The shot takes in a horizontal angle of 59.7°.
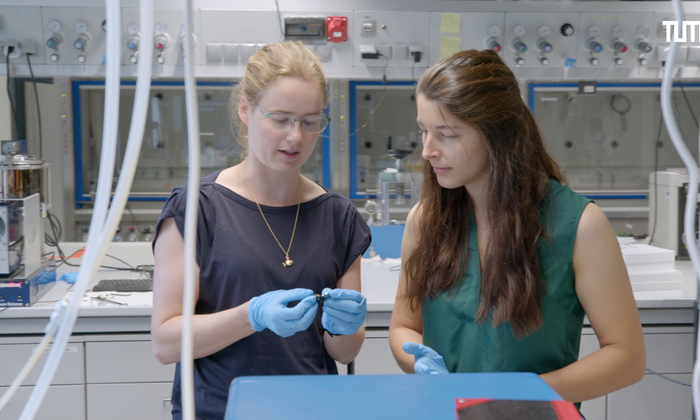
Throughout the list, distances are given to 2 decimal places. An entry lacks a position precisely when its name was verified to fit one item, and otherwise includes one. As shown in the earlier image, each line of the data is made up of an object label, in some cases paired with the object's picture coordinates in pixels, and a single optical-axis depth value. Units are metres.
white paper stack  2.42
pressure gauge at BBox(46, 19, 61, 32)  2.84
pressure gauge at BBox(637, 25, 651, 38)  3.03
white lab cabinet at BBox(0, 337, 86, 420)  2.17
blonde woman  1.16
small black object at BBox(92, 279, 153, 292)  2.38
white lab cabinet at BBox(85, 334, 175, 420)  2.19
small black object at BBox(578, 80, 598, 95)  3.11
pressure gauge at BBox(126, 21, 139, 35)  2.86
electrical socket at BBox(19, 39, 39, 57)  2.84
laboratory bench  2.17
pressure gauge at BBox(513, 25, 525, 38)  3.02
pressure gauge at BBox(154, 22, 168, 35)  2.88
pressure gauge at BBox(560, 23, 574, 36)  3.00
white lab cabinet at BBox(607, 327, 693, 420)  2.35
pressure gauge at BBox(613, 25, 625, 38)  3.01
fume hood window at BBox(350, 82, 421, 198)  4.25
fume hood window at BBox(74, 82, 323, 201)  4.17
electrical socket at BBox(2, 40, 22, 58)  2.82
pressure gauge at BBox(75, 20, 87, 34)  2.84
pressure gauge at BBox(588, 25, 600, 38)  3.02
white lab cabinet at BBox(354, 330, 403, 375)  2.26
